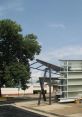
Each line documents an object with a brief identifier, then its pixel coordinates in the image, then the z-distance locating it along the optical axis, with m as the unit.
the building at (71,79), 18.58
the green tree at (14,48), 23.09
